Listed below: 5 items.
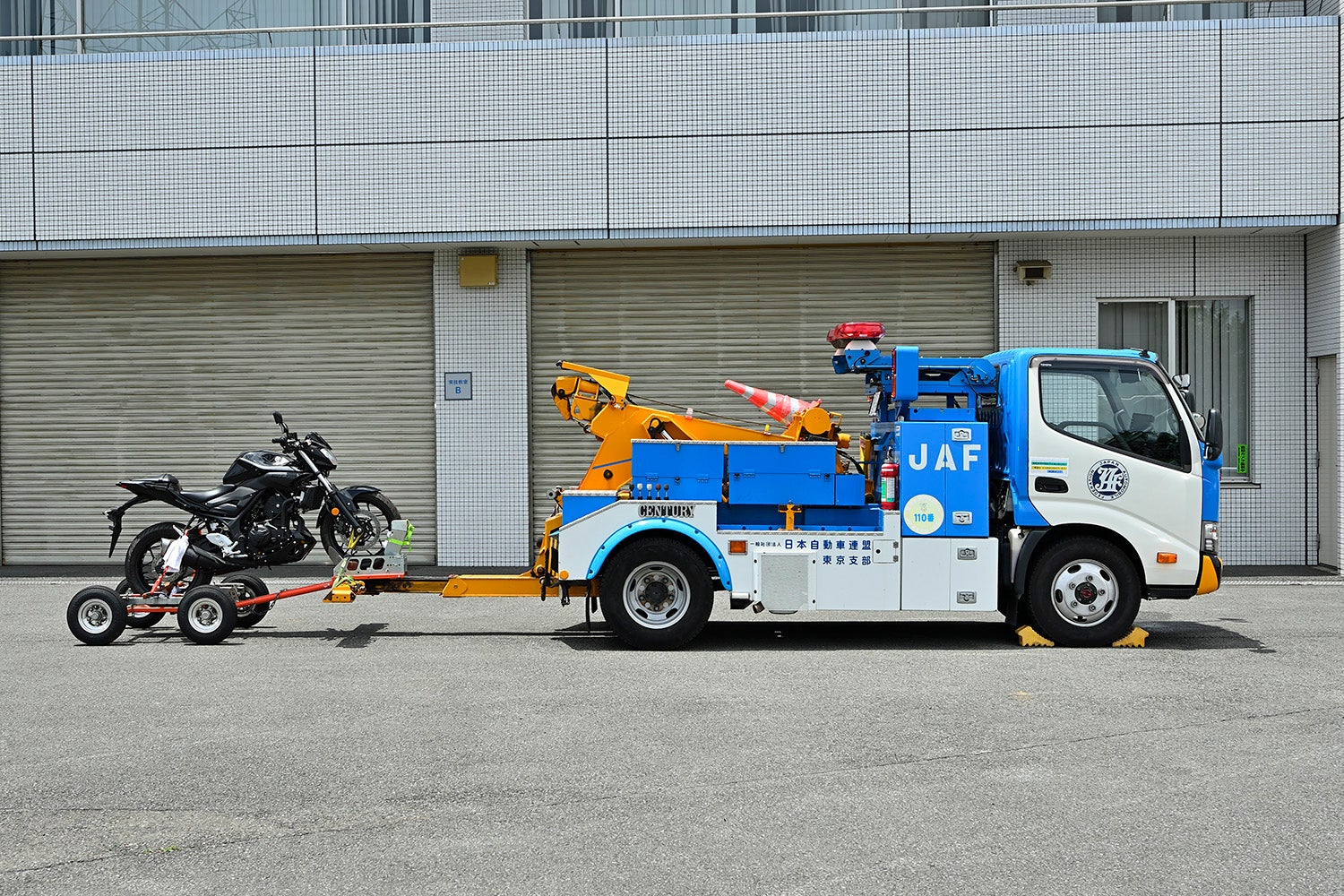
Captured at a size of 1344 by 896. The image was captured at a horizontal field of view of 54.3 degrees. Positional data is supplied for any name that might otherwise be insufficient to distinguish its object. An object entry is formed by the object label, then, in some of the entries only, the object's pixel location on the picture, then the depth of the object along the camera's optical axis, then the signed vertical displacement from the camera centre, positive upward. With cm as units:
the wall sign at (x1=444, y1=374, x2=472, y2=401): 1544 +61
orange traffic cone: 1058 +28
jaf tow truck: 999 -64
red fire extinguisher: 1011 -38
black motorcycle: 1097 -66
